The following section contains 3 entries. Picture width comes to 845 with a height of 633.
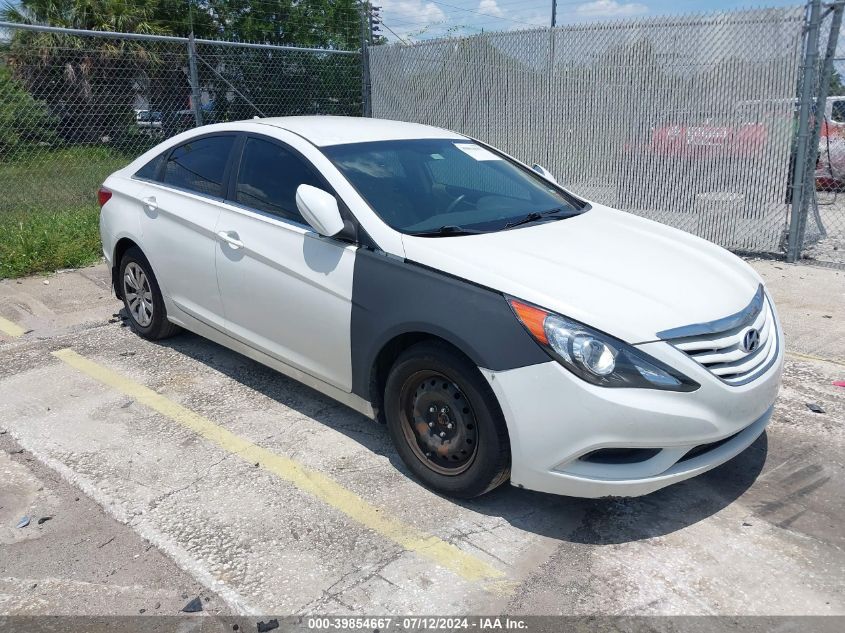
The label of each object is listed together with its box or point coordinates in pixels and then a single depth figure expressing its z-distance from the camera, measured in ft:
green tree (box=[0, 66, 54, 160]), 29.53
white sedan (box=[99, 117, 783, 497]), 9.82
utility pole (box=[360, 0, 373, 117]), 37.22
